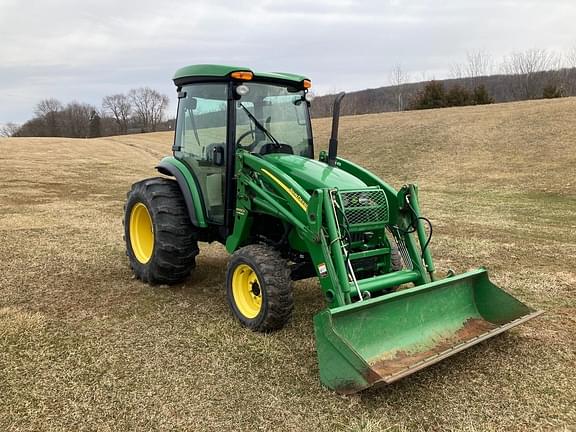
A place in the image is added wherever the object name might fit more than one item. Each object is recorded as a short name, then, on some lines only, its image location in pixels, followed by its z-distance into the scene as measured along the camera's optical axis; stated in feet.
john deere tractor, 12.16
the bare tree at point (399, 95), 225.15
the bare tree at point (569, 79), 187.18
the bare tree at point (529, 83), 184.34
